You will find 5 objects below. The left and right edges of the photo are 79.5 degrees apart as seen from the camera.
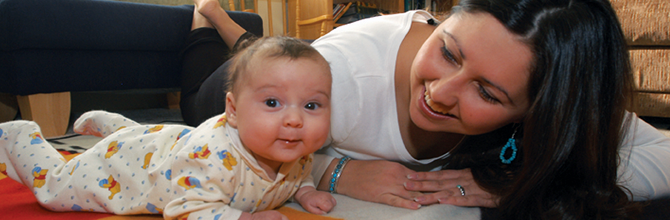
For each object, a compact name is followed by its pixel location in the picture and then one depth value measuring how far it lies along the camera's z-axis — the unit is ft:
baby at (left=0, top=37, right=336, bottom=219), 2.14
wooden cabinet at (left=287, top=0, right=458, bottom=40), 9.52
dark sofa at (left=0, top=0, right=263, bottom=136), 4.88
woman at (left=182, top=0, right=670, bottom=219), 2.15
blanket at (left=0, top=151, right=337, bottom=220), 2.52
